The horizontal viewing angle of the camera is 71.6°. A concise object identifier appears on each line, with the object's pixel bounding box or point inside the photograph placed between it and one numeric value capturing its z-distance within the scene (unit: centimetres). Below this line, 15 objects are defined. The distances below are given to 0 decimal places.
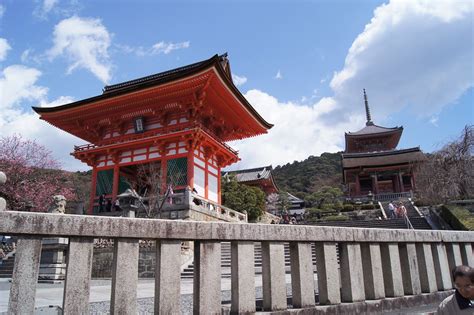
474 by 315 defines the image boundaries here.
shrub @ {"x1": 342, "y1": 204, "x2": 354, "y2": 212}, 3129
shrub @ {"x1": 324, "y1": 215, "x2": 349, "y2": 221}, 2712
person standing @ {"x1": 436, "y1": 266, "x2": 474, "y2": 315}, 254
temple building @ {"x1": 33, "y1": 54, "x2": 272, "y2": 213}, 1842
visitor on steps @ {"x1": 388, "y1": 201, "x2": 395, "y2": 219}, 2343
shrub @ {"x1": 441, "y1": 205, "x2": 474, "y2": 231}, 1515
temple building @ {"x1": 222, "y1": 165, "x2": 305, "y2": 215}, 4078
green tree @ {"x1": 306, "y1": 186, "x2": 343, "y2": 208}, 3909
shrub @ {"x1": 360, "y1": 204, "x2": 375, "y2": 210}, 3100
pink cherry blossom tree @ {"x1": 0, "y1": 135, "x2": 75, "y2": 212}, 2083
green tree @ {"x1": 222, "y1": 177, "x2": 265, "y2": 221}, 2747
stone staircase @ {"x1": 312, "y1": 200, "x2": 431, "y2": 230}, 1911
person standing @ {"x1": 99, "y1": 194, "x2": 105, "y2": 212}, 1949
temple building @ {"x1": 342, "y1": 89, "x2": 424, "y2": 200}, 3578
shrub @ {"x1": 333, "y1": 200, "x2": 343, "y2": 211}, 3206
